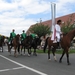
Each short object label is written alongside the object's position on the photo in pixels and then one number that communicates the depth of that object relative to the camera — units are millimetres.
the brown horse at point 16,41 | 9128
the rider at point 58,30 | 6403
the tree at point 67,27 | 19416
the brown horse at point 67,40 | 6019
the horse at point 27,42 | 9349
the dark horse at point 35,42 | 9624
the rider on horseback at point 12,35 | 9748
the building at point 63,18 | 35086
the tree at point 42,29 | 32009
